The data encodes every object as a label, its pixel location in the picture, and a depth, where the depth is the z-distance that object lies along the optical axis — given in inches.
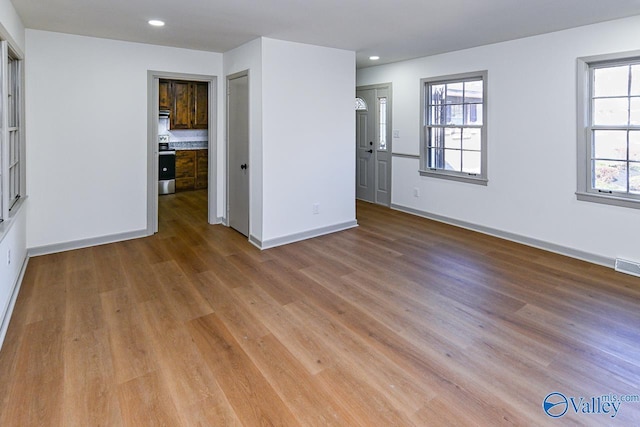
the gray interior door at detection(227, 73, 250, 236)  195.6
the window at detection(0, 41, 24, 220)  120.6
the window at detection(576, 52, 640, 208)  152.1
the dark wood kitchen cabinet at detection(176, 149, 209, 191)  330.6
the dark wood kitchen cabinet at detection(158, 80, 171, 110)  305.0
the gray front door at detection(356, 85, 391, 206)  268.2
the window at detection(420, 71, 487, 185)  208.7
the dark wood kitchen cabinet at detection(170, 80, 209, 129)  312.8
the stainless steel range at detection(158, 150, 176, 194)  316.8
